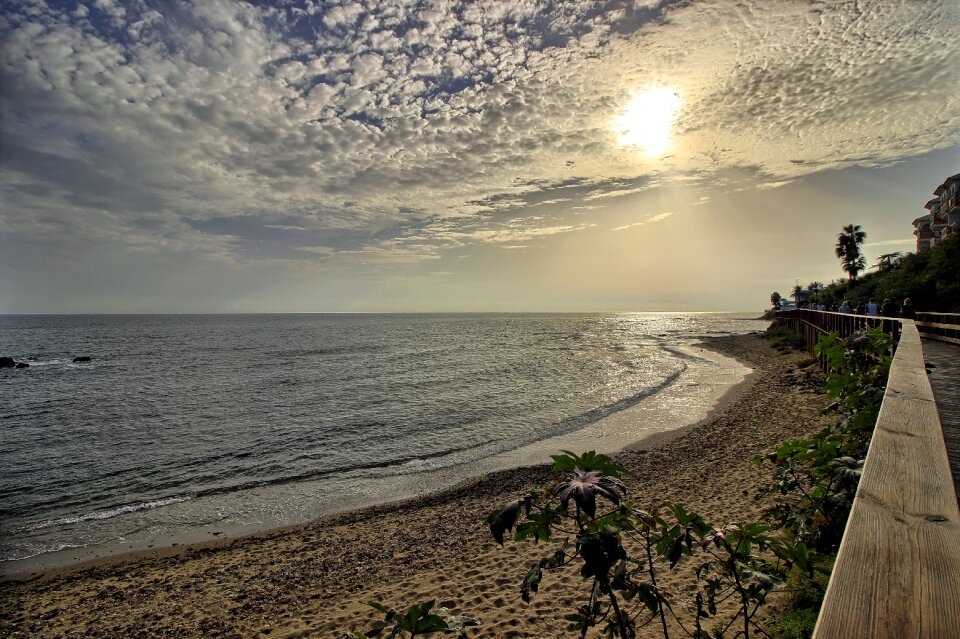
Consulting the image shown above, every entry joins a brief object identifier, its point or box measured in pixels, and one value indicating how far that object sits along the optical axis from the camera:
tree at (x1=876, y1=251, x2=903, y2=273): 53.96
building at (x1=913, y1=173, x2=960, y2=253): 51.84
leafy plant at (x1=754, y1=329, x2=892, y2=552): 3.50
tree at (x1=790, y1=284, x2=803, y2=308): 114.75
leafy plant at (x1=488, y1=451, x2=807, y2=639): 2.06
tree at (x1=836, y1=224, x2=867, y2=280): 72.94
